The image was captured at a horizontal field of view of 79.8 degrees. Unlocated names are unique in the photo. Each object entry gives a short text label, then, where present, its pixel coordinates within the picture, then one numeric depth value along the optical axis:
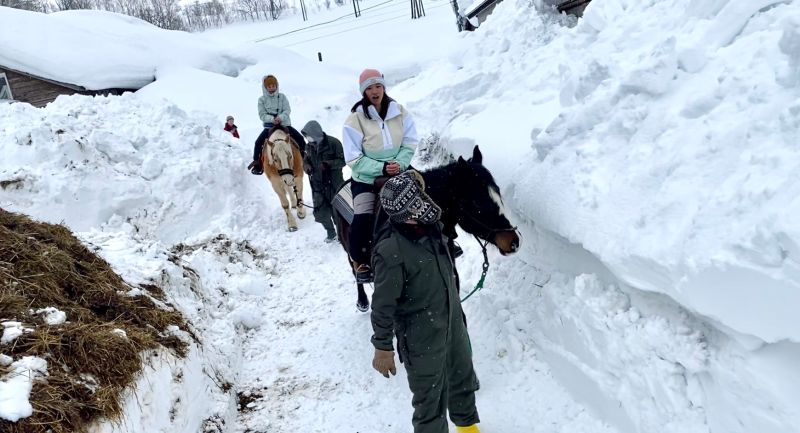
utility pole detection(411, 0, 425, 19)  40.44
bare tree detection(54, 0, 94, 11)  50.30
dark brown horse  3.53
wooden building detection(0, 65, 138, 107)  21.02
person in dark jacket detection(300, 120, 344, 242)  8.26
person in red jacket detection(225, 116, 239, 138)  14.10
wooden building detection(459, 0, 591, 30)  17.04
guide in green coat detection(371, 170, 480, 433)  2.81
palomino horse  9.20
